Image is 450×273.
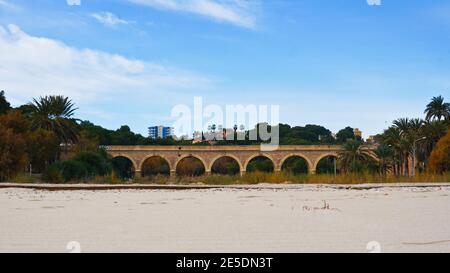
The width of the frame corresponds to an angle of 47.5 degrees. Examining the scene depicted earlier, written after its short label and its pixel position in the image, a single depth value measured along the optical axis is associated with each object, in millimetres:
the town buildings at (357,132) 125600
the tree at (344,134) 110725
